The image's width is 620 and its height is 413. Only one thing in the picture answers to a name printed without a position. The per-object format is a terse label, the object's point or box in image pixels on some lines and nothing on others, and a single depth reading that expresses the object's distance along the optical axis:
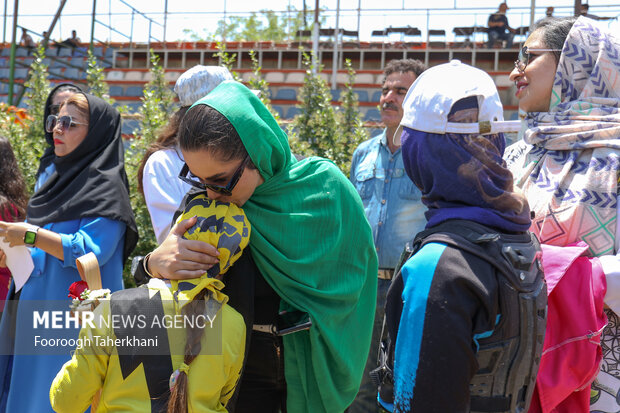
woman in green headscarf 1.65
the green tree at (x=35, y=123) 6.11
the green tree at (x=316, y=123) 6.06
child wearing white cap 1.37
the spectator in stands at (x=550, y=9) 11.56
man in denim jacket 3.25
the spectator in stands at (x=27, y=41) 17.06
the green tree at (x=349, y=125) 6.20
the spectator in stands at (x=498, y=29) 13.85
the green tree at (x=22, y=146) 5.76
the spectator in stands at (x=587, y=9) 9.40
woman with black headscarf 2.94
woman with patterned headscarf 1.77
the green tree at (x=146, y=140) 4.83
